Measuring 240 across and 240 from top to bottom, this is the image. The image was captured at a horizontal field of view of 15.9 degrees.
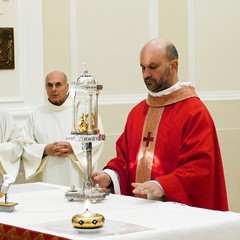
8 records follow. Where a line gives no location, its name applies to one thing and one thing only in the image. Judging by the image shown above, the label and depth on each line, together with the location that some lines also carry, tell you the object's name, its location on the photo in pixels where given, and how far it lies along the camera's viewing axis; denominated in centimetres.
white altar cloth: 414
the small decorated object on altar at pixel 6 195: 480
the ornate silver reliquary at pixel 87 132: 507
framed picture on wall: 896
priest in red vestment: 540
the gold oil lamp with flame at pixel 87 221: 407
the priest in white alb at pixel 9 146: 806
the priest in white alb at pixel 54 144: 816
